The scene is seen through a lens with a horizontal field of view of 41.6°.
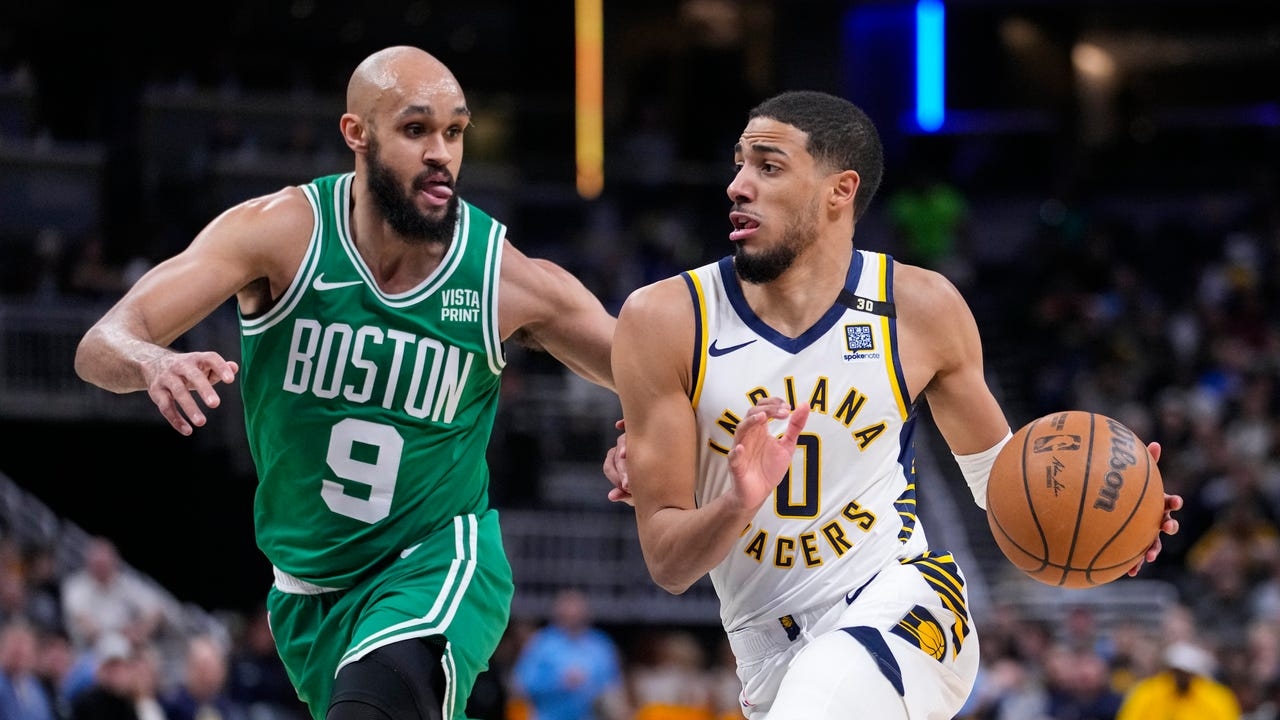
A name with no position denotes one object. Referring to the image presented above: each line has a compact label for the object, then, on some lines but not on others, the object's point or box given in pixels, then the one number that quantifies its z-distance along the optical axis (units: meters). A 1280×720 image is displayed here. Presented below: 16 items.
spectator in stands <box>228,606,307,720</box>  14.23
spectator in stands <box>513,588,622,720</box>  14.59
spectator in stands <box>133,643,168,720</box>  11.48
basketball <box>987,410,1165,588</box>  5.16
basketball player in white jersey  5.09
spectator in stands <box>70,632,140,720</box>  11.36
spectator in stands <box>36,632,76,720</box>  12.17
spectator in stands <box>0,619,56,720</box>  11.21
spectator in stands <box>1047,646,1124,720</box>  12.69
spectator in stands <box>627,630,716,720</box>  15.58
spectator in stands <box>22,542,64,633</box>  14.04
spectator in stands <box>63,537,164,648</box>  13.80
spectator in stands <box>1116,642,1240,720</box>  11.57
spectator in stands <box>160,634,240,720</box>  12.29
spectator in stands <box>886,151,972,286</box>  21.78
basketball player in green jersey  5.67
